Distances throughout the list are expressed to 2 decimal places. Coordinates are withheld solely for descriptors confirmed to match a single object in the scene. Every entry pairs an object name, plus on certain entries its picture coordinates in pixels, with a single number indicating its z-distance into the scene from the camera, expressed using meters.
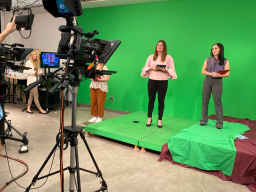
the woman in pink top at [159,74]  3.67
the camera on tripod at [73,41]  1.43
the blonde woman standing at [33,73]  5.12
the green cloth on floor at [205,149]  2.57
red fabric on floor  2.42
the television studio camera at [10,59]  2.62
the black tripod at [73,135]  1.56
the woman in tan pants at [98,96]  4.34
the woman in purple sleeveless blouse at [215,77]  3.42
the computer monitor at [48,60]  5.75
